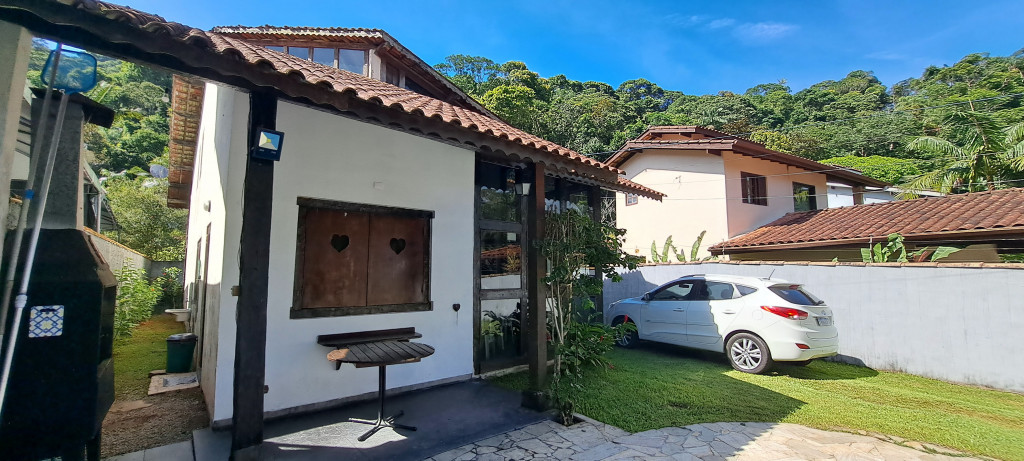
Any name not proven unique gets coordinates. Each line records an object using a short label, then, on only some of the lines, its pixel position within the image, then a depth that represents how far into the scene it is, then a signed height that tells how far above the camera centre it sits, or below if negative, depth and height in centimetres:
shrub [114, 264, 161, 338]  852 -81
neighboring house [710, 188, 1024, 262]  884 +83
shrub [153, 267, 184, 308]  1436 -95
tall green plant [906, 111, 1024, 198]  1227 +333
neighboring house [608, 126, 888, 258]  1399 +289
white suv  678 -98
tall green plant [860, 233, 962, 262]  857 +26
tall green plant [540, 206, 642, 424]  499 -3
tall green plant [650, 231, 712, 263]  1389 +44
